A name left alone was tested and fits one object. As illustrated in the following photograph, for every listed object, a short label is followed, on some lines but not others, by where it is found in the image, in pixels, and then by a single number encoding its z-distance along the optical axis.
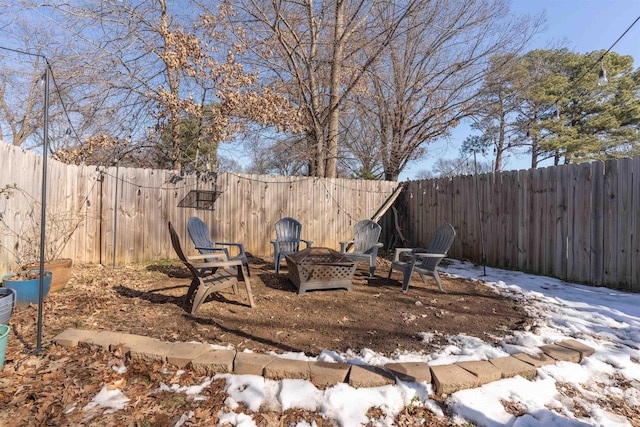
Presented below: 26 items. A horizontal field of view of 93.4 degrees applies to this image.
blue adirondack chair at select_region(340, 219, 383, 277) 4.99
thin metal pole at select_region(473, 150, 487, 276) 5.11
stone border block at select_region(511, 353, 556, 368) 1.97
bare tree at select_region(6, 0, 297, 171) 5.81
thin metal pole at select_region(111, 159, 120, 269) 4.96
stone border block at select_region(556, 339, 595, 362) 2.13
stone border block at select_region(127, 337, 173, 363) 1.94
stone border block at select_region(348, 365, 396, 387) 1.73
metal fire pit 3.56
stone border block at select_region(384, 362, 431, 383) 1.75
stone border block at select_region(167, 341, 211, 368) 1.89
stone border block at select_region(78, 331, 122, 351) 2.07
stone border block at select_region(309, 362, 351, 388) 1.75
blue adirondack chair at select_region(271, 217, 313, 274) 4.87
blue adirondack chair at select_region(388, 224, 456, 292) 3.71
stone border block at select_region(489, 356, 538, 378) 1.86
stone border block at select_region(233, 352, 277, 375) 1.82
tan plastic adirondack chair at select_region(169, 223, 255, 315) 2.80
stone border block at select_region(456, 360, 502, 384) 1.79
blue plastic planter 2.71
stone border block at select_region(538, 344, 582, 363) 2.07
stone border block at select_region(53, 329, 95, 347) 2.12
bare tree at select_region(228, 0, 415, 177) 6.54
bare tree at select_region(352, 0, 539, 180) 7.67
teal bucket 1.71
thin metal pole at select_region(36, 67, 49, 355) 1.97
